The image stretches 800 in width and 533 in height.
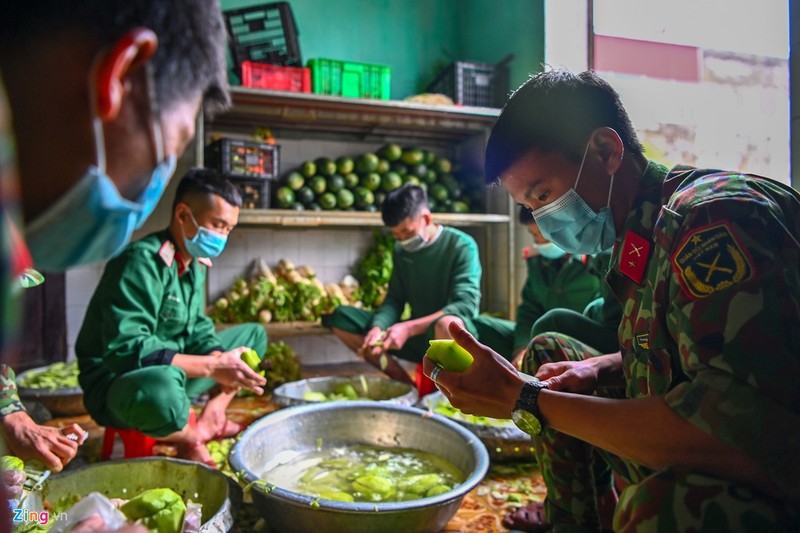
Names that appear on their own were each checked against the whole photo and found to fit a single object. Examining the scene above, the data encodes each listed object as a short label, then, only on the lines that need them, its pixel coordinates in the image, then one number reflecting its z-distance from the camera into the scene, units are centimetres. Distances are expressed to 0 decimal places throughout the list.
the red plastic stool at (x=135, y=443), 218
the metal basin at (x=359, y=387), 297
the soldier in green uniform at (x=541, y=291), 282
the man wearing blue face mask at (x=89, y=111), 61
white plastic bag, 104
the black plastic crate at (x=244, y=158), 389
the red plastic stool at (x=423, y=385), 294
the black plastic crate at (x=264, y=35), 414
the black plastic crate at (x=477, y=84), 444
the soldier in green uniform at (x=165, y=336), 201
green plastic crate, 415
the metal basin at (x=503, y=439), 223
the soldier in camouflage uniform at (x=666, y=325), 90
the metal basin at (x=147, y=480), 166
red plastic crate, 395
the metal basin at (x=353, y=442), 150
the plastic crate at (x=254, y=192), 399
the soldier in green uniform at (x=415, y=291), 322
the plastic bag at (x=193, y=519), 146
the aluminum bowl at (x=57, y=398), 289
